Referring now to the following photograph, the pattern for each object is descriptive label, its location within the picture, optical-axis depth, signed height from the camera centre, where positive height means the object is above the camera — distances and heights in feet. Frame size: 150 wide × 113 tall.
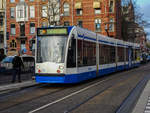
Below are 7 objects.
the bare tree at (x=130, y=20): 154.20 +21.19
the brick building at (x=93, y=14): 182.60 +28.03
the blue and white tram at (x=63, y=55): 44.47 +0.35
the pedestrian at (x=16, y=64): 54.19 -1.29
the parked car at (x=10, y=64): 86.85 -2.04
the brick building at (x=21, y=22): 185.98 +23.27
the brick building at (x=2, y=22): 183.30 +23.17
